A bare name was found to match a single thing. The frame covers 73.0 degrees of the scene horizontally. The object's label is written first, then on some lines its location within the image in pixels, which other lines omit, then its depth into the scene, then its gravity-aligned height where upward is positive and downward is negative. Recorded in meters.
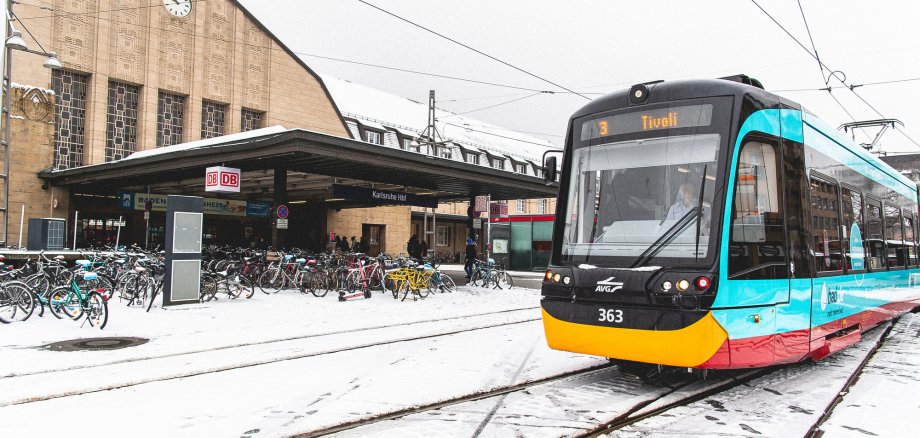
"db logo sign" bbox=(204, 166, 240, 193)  15.45 +1.88
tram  5.41 +0.22
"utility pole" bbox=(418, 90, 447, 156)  26.74 +6.85
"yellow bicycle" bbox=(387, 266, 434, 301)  15.39 -0.65
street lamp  15.98 +3.79
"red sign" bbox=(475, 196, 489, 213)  20.83 +1.71
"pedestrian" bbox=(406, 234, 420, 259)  21.61 +0.31
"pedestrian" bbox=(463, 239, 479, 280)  20.55 -0.02
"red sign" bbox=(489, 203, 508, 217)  22.77 +1.67
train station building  17.30 +4.25
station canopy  14.84 +2.49
